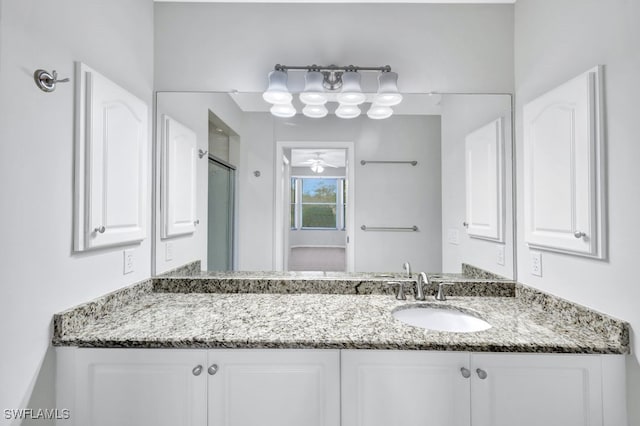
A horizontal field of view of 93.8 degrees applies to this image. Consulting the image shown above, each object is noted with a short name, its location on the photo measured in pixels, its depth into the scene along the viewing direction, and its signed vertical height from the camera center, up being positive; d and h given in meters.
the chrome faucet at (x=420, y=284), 1.56 -0.36
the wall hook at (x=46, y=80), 1.01 +0.47
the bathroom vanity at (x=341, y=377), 1.05 -0.58
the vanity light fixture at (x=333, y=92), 1.65 +0.69
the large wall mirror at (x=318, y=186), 1.71 +0.18
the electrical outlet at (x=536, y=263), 1.45 -0.23
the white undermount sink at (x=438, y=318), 1.41 -0.50
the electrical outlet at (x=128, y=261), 1.47 -0.22
